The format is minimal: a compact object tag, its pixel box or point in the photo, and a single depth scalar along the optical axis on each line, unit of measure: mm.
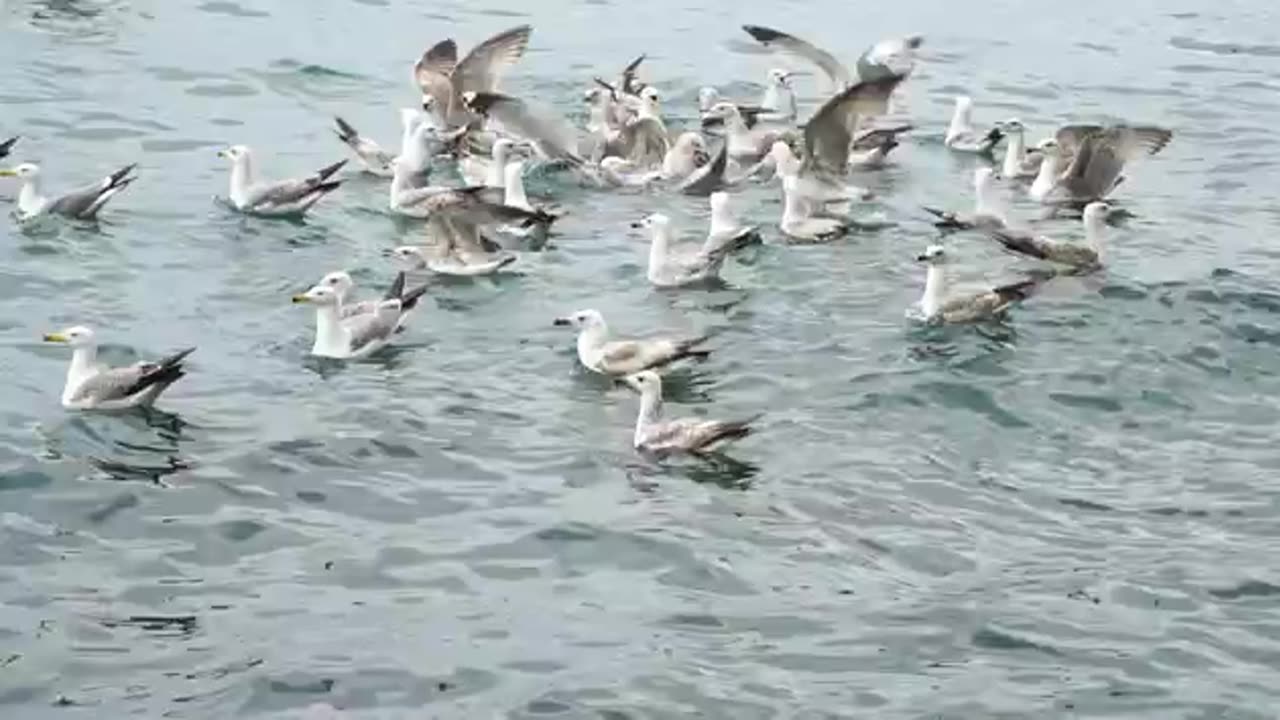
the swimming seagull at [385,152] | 22906
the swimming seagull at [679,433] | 15414
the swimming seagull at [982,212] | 20969
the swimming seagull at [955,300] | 18641
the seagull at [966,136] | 25859
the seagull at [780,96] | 26953
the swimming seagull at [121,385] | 15844
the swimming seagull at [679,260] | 20000
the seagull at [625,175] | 23641
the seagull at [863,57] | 26031
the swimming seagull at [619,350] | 17328
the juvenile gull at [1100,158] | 23031
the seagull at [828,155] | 21500
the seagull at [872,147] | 24406
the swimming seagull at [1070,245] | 20250
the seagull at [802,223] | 21312
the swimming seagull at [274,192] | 21328
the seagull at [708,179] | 23281
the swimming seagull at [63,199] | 20844
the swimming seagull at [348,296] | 17984
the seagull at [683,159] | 23641
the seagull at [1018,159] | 24462
